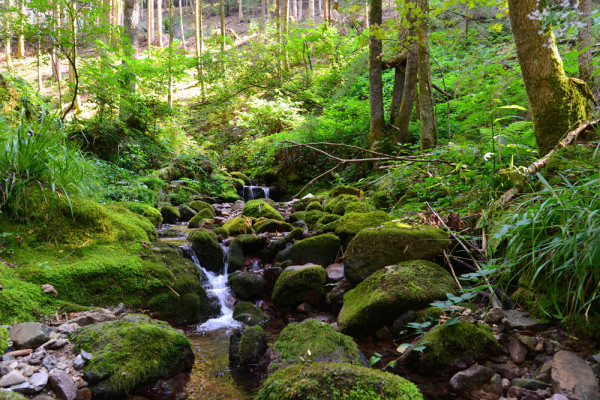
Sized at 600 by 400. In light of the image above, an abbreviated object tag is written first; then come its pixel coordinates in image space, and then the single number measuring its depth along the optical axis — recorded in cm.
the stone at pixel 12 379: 206
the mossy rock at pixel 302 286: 448
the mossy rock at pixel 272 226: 712
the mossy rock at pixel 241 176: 1301
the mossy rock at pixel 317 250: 538
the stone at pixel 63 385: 220
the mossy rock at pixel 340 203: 702
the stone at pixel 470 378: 241
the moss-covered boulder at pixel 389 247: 386
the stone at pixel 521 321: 259
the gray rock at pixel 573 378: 194
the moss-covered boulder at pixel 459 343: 263
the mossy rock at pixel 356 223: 489
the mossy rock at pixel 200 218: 753
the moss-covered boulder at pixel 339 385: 187
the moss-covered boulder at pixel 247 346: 315
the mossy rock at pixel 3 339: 232
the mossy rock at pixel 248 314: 425
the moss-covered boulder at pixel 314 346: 261
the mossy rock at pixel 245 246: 600
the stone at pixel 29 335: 247
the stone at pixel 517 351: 247
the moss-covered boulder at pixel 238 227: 702
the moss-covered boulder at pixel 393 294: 328
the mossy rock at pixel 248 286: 503
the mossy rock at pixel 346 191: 770
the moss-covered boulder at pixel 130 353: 248
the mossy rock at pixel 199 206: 885
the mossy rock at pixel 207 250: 577
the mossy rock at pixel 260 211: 793
